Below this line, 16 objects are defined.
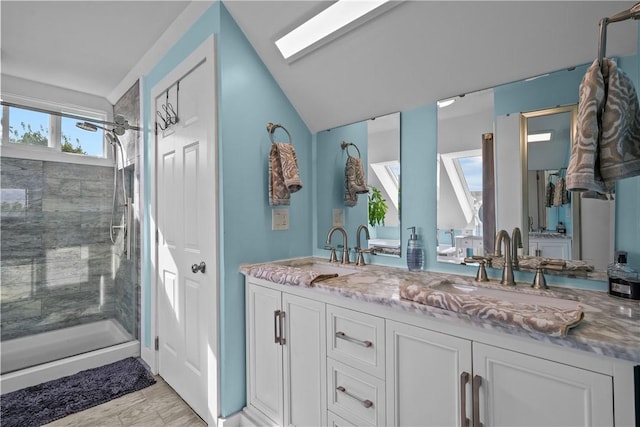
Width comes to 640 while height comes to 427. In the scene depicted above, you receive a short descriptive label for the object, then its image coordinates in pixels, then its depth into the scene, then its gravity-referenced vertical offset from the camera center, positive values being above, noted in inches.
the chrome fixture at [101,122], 86.0 +29.3
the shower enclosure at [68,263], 106.3 -18.4
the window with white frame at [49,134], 107.3 +30.8
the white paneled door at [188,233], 69.6 -4.9
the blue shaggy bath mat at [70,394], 76.6 -49.8
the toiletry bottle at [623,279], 41.2 -9.4
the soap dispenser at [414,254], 64.1 -8.7
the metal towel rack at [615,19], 33.6 +21.4
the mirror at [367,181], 69.8 +7.8
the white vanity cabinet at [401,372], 30.9 -20.9
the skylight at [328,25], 55.4 +37.4
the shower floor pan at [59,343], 101.0 -47.1
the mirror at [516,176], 48.5 +6.5
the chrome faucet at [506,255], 51.2 -7.4
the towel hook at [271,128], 75.7 +21.2
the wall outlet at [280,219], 77.1 -1.4
